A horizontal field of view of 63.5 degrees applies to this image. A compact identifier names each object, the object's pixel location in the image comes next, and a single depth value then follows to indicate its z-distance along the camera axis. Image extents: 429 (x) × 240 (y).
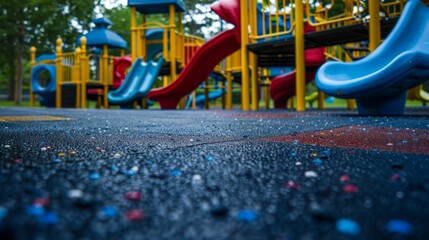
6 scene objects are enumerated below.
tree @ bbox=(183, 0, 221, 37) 20.48
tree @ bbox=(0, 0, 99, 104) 10.00
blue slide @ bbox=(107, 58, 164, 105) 8.82
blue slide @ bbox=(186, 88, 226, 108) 15.75
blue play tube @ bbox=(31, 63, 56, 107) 11.64
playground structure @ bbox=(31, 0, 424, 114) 4.57
